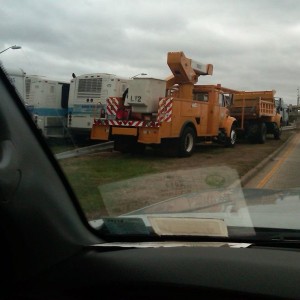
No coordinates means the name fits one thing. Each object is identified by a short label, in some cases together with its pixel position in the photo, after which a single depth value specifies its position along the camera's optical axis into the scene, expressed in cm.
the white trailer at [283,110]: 2797
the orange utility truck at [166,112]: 1548
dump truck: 2300
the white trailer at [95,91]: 1421
